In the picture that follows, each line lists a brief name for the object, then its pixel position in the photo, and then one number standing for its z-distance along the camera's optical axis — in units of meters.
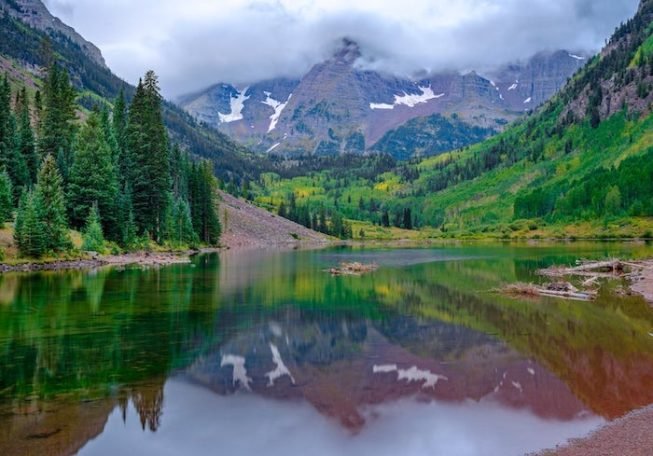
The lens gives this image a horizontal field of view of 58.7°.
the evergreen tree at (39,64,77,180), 109.75
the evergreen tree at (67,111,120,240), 97.19
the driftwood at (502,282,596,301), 49.54
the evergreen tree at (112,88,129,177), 113.19
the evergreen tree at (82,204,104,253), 91.19
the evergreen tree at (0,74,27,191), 98.62
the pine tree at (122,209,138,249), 103.88
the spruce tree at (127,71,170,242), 113.25
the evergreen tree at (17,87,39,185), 104.56
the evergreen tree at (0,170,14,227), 80.86
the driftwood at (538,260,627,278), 66.69
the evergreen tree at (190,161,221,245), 151.12
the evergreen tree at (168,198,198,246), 124.69
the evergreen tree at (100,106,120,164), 108.19
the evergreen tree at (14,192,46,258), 76.12
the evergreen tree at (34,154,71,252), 79.69
